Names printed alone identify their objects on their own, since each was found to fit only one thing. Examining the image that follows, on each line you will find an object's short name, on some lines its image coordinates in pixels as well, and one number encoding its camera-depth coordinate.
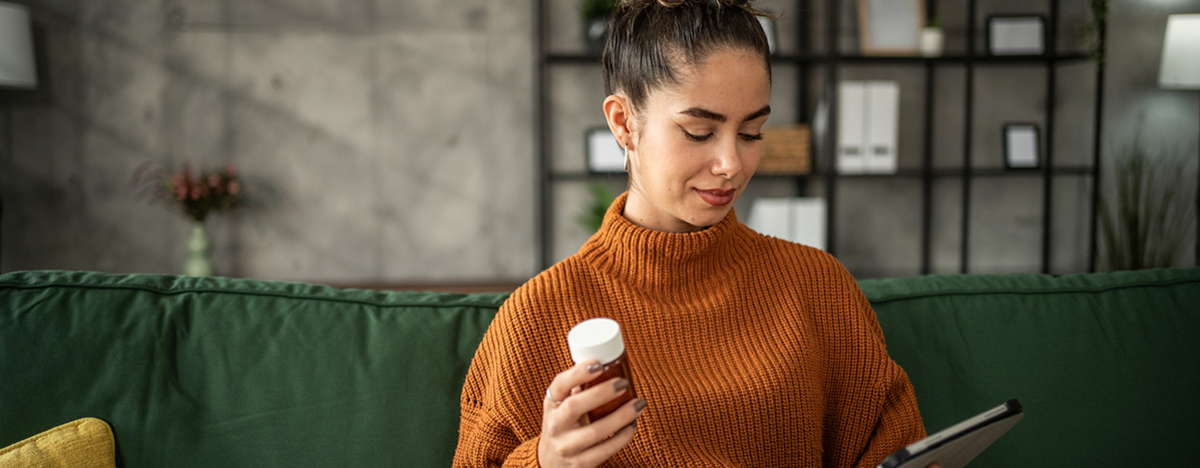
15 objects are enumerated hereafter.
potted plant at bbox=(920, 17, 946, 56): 2.93
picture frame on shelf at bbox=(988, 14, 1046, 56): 3.07
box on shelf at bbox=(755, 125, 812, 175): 2.91
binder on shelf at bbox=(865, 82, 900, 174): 2.87
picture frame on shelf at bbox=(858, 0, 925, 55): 3.01
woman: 0.90
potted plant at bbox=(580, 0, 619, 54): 2.85
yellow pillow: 0.95
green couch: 1.04
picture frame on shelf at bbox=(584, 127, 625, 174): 3.03
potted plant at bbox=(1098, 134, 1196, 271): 2.91
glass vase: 2.79
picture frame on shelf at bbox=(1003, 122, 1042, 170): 3.16
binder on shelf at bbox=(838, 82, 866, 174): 2.86
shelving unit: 2.85
